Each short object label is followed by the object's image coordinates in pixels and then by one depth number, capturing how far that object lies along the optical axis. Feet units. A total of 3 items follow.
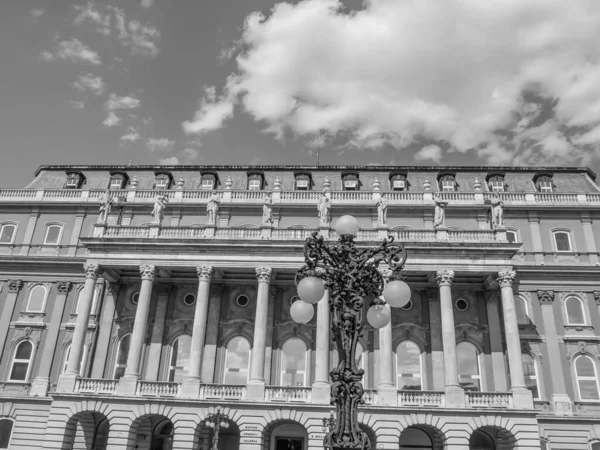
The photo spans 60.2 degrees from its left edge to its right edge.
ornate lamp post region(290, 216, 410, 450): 32.27
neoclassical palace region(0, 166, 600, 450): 93.61
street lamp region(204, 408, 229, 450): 81.41
